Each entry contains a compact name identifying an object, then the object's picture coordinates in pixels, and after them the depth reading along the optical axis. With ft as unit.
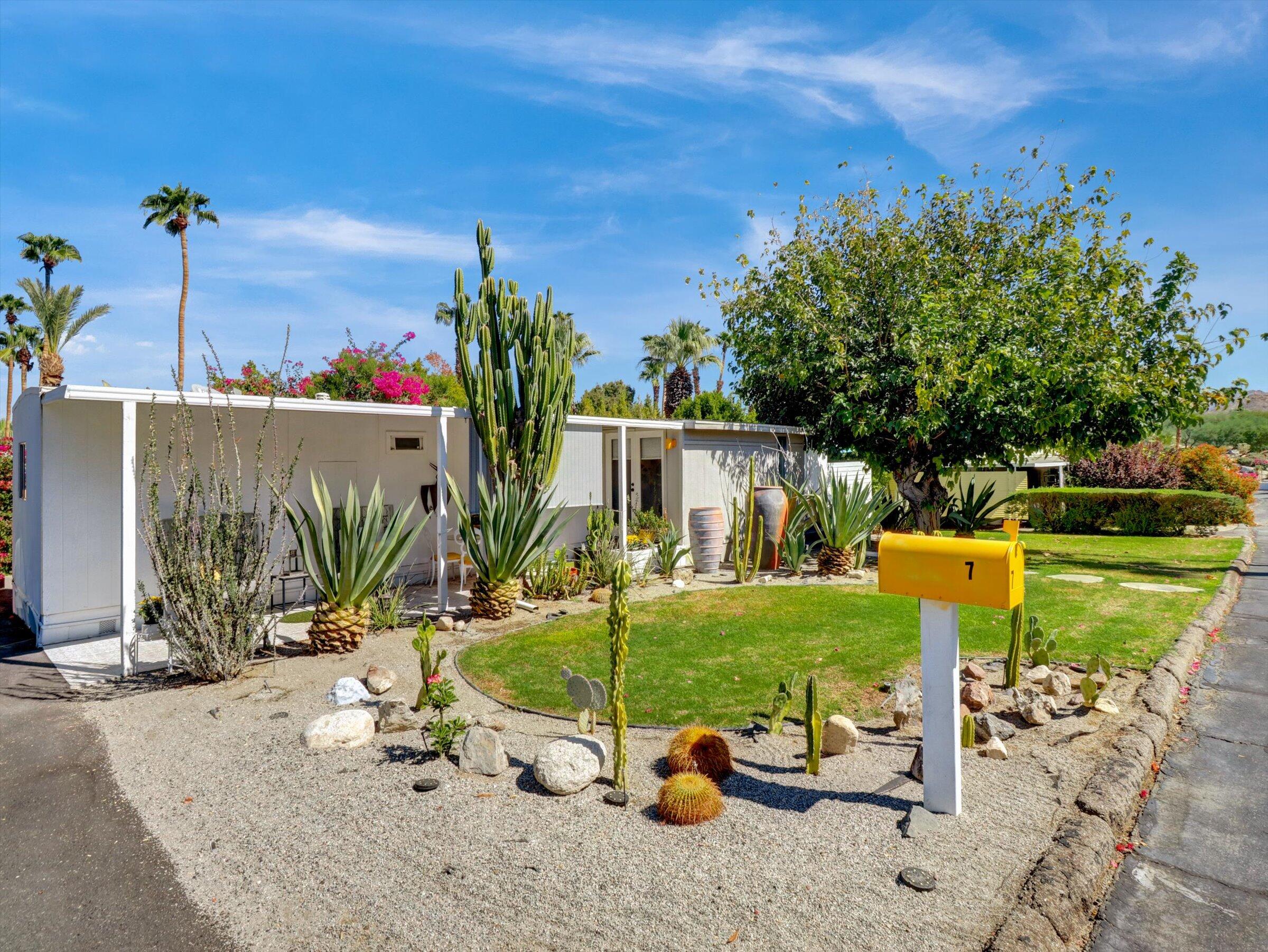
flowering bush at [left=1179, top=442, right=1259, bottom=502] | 61.52
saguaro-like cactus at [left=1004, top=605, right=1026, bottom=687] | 16.43
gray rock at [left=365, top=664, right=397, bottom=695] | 17.61
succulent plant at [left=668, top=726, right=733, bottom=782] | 12.37
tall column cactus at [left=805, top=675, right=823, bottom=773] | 12.44
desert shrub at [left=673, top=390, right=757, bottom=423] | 66.74
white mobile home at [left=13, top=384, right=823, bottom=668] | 23.02
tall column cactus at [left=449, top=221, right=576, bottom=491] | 27.71
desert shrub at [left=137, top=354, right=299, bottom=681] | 18.25
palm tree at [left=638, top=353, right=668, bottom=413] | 115.65
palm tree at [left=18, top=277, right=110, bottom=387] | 85.56
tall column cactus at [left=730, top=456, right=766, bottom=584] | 34.37
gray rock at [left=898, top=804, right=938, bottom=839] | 10.34
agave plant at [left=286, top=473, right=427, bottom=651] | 21.52
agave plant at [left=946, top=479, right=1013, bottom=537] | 47.75
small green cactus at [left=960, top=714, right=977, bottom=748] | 13.08
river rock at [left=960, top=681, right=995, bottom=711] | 15.33
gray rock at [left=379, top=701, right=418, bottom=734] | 14.92
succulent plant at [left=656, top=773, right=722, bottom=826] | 10.84
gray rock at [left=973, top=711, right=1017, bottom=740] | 13.75
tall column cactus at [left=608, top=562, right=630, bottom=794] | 11.75
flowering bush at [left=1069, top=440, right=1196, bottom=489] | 61.82
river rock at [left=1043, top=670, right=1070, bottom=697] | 16.08
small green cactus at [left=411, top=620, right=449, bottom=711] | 16.02
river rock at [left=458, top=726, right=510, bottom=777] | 12.86
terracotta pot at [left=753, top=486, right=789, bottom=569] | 37.19
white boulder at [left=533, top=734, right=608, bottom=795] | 11.99
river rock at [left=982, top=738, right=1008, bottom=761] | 13.14
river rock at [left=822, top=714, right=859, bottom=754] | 13.41
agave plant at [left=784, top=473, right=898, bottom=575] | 35.29
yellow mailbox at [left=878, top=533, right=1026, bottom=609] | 9.92
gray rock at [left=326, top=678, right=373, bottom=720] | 16.79
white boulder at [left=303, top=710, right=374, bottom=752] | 14.16
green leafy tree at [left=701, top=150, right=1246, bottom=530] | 35.73
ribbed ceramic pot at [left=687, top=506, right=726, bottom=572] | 36.86
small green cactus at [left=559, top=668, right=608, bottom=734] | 13.15
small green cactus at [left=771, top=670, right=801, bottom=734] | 14.25
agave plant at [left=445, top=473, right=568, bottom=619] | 25.76
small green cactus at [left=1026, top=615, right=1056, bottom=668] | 18.04
